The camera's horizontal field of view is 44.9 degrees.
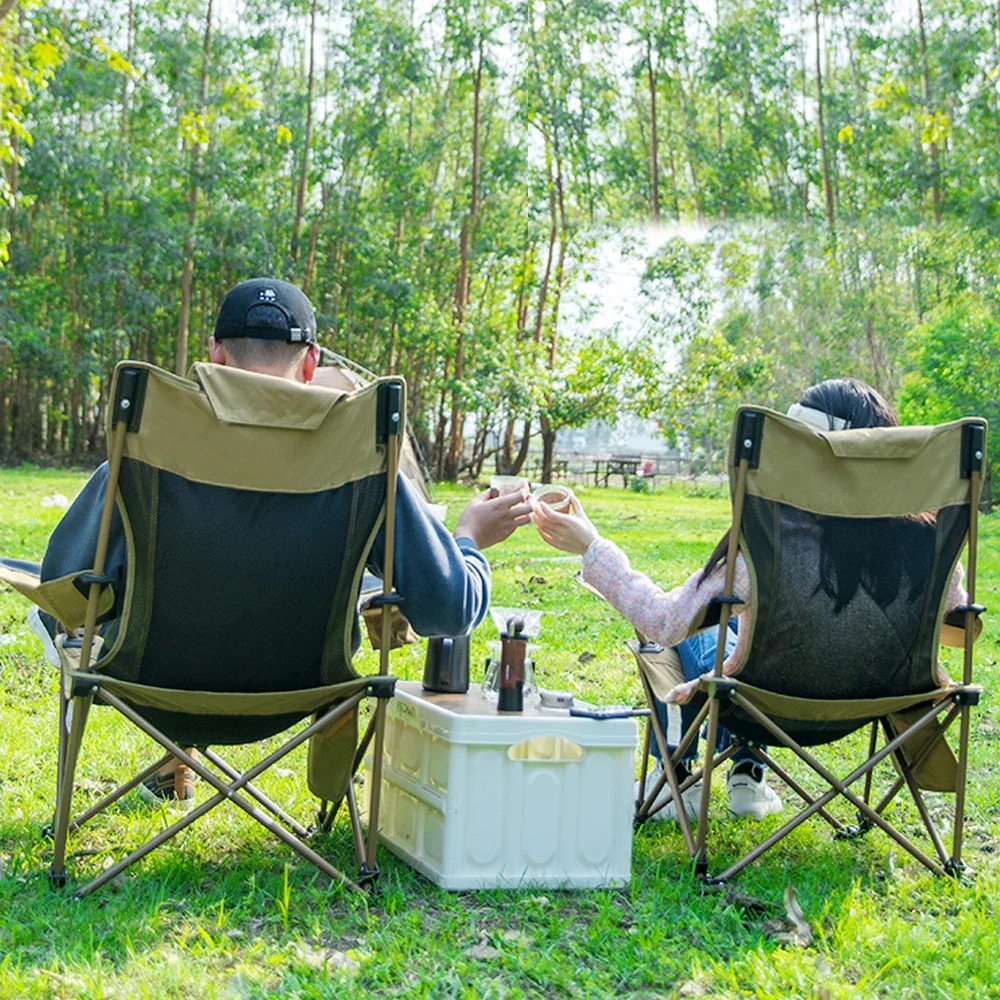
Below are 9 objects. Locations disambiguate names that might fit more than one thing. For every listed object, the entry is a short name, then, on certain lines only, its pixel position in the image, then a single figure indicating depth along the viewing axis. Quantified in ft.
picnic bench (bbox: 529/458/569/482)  99.88
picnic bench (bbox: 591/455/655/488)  99.09
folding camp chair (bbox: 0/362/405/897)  7.30
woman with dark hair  8.41
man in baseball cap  7.64
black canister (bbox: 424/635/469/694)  9.21
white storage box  8.19
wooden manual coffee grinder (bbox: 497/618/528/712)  8.57
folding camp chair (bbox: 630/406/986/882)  8.21
